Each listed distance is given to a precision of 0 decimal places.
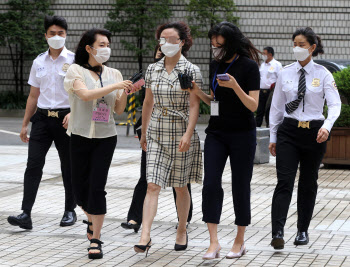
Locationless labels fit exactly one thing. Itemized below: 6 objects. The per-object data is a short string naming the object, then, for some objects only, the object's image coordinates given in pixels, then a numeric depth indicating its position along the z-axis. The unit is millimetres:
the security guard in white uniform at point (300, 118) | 10489
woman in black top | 9769
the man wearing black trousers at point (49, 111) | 11885
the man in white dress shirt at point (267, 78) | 27857
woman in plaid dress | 9908
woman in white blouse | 10108
